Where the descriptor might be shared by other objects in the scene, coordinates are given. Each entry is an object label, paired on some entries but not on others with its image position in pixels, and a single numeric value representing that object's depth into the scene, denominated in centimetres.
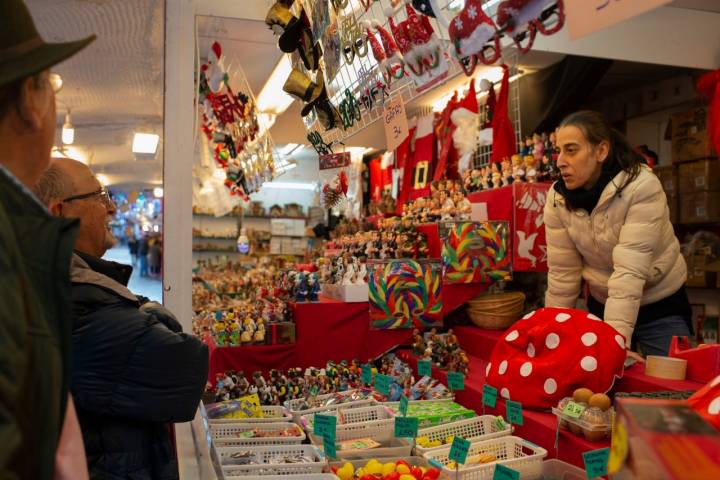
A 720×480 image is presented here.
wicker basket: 345
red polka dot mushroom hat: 216
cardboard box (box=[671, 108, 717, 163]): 474
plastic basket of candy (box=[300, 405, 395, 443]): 238
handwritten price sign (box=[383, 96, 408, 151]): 205
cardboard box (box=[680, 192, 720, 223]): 476
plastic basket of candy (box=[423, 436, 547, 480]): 189
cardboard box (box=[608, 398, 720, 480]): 59
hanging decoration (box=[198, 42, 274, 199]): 464
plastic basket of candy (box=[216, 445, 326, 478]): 198
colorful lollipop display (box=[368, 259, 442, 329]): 322
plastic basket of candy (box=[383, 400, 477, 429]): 242
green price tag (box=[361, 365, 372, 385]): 300
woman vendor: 237
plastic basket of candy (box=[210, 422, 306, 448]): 228
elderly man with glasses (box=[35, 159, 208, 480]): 139
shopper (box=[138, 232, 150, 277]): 1351
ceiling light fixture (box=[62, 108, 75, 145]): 486
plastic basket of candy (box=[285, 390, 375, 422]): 261
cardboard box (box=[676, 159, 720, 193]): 474
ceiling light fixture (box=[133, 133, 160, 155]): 447
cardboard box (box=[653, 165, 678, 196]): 503
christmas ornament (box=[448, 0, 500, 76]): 132
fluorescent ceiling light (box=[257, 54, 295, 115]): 530
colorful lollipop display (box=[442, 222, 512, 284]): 339
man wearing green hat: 64
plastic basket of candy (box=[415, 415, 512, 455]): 227
